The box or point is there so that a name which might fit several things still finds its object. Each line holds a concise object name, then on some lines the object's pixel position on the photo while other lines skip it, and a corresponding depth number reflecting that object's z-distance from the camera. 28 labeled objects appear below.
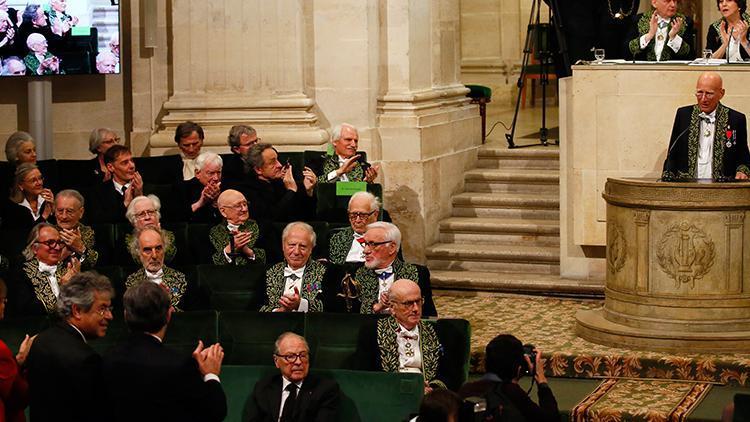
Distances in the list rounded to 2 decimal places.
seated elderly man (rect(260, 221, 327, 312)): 15.24
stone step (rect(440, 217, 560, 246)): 20.91
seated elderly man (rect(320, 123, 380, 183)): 18.54
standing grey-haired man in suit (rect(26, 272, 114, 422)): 10.80
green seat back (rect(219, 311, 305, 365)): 14.12
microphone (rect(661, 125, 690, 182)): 17.34
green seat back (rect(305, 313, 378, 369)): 13.98
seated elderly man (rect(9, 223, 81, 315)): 15.09
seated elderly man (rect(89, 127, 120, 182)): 18.80
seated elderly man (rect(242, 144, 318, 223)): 17.83
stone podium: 16.47
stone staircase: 20.09
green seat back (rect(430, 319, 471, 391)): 13.82
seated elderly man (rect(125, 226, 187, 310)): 15.05
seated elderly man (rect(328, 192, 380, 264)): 16.21
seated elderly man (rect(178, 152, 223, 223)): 17.32
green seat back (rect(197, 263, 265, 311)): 15.68
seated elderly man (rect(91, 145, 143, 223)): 17.60
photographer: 11.29
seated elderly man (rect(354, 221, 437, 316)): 15.02
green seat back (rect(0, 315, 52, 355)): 13.76
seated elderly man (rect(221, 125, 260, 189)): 18.54
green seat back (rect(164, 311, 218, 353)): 14.05
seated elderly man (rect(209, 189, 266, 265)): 16.32
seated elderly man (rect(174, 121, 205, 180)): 18.97
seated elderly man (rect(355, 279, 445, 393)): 13.69
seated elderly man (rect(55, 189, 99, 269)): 15.89
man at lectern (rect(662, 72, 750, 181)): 17.35
